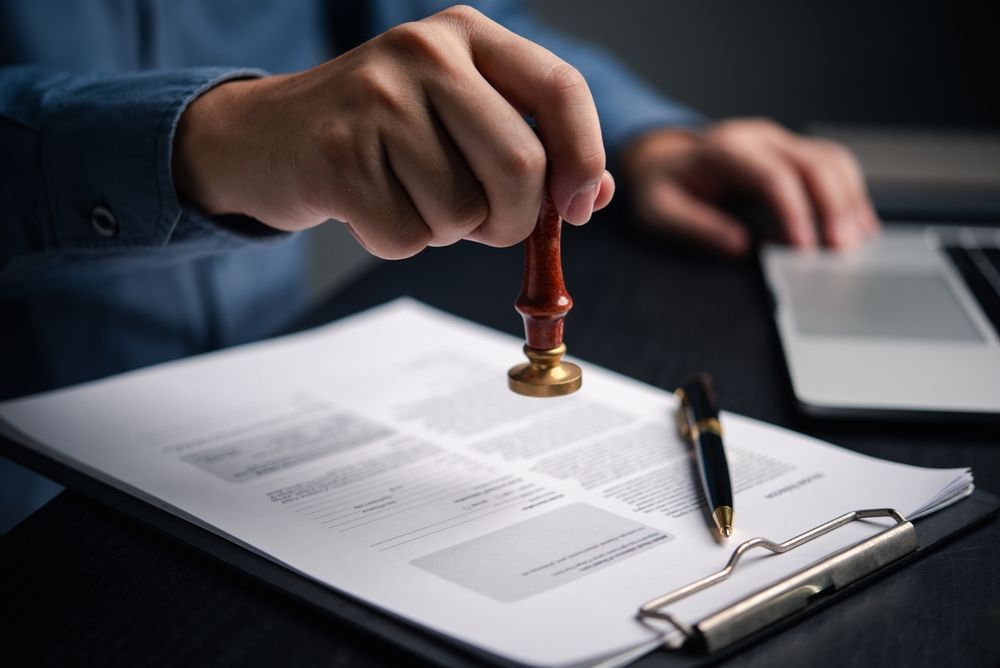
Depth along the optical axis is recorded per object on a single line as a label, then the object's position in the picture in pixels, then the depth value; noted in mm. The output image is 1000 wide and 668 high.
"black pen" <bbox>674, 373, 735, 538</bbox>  398
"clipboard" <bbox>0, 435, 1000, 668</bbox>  320
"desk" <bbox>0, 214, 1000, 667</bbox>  328
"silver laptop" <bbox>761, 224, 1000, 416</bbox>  545
